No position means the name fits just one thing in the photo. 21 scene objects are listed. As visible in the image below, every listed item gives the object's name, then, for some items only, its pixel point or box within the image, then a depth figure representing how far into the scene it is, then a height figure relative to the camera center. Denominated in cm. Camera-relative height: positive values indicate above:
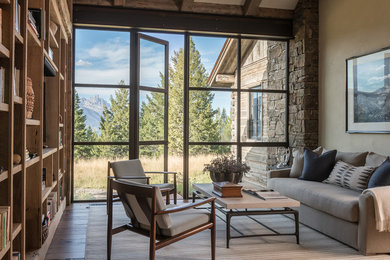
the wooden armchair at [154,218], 272 -72
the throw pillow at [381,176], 371 -47
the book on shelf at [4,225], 204 -54
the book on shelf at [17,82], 247 +33
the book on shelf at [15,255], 238 -81
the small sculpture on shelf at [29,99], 295 +26
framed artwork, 463 +50
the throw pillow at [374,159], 419 -33
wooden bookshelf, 219 +7
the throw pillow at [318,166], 478 -47
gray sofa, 335 -83
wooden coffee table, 351 -72
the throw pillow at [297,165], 519 -49
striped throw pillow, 405 -52
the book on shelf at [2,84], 212 +27
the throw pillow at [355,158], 453 -35
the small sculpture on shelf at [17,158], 242 -18
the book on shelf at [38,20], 318 +96
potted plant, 439 -48
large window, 574 +48
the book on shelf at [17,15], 238 +76
